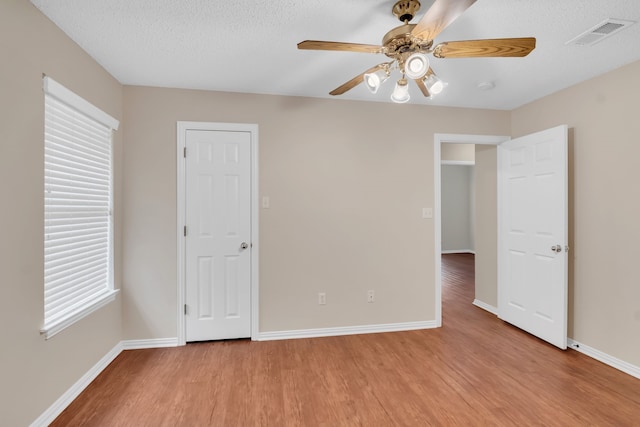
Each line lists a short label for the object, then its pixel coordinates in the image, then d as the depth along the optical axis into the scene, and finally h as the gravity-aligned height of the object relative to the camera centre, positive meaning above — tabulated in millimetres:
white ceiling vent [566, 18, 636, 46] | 1860 +1142
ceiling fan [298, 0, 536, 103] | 1387 +827
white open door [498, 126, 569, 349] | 2807 -193
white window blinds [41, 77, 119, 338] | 1912 +35
